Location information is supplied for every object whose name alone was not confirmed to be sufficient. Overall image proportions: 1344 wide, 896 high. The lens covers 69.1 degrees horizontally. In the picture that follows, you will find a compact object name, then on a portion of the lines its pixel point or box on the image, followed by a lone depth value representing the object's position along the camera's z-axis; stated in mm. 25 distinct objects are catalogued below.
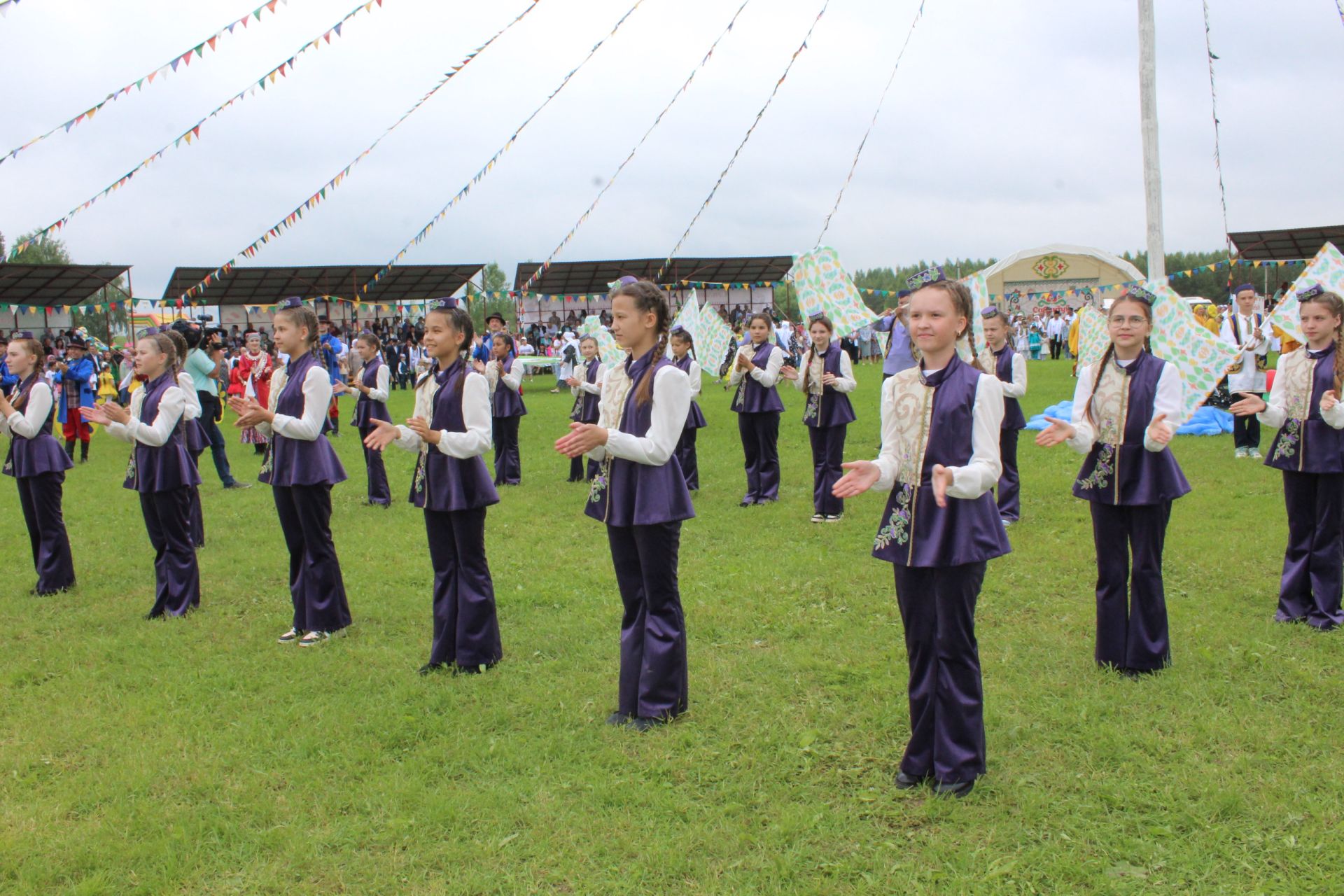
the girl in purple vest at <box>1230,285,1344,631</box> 5391
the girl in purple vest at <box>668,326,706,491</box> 10250
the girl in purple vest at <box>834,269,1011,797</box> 3502
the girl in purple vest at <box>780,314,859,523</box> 8844
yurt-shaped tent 42094
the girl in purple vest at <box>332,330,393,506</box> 10250
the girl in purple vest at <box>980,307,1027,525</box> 8023
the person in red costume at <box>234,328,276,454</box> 14866
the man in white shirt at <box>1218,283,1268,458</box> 10953
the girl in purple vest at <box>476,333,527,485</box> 11398
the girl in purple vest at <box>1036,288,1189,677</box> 4590
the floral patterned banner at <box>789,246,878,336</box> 9523
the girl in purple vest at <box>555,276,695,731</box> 4203
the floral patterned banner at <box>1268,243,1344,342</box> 7254
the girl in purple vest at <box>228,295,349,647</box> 5594
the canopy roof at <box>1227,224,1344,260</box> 28891
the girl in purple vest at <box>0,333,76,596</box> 6898
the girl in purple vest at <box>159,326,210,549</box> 6594
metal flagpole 10812
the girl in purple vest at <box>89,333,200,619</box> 6242
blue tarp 13031
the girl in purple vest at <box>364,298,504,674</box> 4984
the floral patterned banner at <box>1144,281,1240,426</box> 6031
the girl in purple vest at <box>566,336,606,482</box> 11383
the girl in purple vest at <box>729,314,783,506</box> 9406
